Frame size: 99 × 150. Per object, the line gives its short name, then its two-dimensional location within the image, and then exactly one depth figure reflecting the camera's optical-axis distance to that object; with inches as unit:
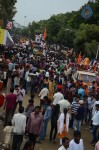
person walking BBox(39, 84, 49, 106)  422.9
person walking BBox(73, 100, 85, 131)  358.4
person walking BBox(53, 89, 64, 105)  382.0
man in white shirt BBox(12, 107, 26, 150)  275.8
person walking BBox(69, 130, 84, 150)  234.9
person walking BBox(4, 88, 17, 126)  336.4
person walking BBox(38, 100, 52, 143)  326.9
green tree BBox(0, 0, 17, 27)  1107.6
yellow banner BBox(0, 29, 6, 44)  457.3
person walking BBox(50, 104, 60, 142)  332.9
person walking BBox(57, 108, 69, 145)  303.7
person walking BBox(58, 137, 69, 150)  224.4
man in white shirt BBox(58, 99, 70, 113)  345.7
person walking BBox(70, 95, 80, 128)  365.6
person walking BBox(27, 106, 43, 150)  290.7
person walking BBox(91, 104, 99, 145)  344.8
